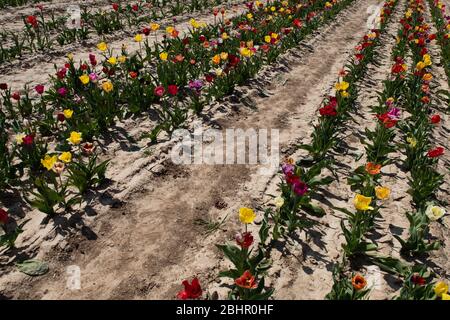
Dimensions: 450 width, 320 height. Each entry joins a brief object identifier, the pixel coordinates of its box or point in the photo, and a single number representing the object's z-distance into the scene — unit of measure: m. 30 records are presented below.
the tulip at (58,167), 3.99
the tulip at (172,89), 5.56
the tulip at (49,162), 4.03
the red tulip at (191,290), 2.74
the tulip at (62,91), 5.37
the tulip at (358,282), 2.95
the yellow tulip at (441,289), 2.83
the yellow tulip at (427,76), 6.69
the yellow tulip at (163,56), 6.65
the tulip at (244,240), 3.22
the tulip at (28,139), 4.24
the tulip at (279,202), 3.88
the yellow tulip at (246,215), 3.36
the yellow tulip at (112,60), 6.53
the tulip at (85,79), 5.79
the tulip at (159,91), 5.61
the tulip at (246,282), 2.91
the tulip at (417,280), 2.97
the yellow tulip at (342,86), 5.93
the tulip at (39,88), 5.37
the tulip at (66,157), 4.16
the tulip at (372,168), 4.23
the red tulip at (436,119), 5.32
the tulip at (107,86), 5.64
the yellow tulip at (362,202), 3.55
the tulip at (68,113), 4.98
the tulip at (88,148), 4.41
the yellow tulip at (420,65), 6.65
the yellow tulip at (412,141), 5.03
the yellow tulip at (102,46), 6.75
